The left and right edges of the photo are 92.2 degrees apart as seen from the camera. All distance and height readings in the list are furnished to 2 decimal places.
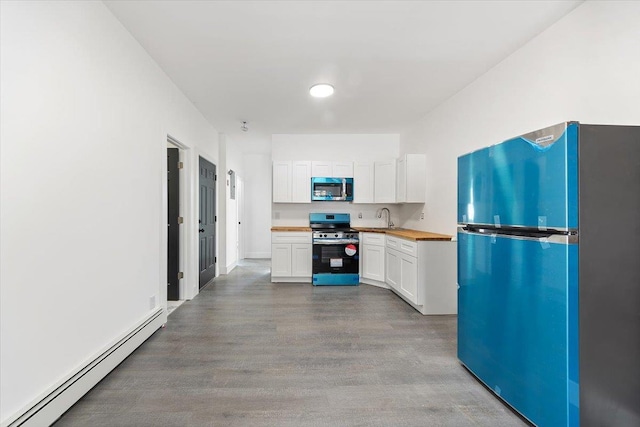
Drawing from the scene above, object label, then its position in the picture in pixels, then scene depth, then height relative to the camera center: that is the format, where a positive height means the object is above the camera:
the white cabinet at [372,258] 4.82 -0.71
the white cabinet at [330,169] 5.36 +0.77
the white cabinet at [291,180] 5.35 +0.58
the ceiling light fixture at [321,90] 3.45 +1.41
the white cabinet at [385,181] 5.22 +0.55
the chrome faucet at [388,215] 5.67 -0.03
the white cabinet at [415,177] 4.67 +0.56
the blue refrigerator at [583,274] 1.46 -0.29
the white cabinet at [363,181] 5.40 +0.57
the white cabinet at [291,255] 5.07 -0.69
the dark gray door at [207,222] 4.54 -0.13
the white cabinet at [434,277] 3.59 -0.75
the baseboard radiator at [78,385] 1.56 -1.05
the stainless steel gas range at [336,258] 4.94 -0.72
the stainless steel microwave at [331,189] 5.32 +0.43
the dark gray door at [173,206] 3.95 +0.09
